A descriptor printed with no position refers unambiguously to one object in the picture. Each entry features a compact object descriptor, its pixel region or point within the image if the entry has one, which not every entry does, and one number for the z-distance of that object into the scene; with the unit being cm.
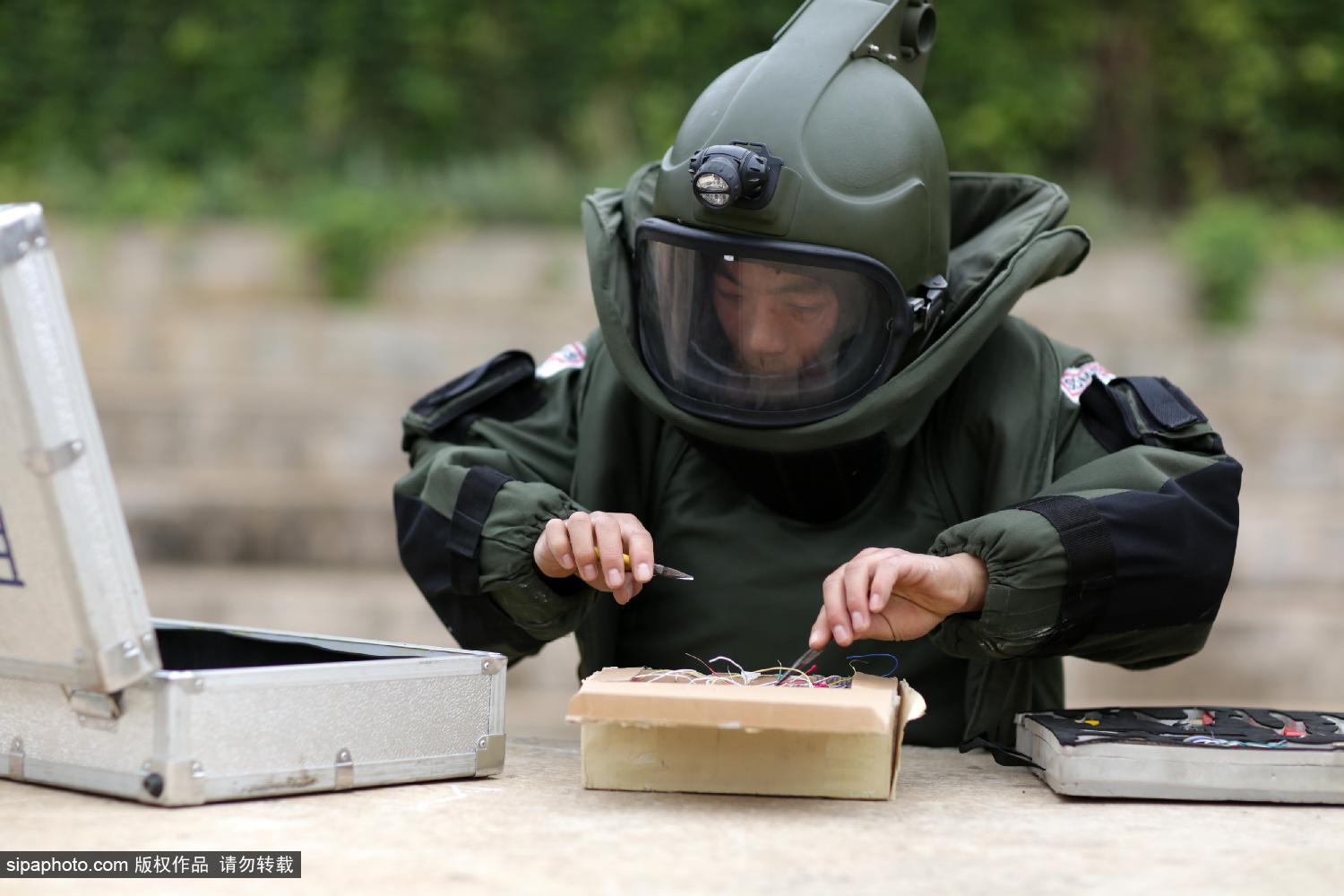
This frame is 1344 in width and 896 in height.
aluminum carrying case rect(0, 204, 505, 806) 310
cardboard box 324
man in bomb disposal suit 343
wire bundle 338
